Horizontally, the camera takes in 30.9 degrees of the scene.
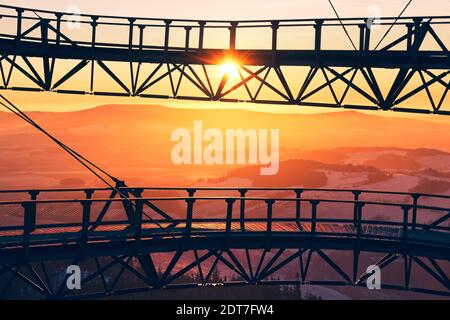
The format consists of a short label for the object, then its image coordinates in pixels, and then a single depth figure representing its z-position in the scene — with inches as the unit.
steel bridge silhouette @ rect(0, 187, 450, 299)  688.4
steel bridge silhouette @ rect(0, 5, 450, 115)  856.9
